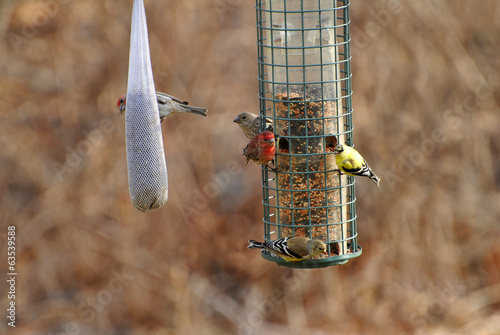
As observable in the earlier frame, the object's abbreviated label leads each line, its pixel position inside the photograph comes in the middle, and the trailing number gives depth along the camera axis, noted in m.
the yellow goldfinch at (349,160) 13.61
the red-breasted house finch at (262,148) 13.75
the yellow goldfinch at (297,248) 13.07
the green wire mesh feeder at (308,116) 13.86
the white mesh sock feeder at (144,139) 12.42
